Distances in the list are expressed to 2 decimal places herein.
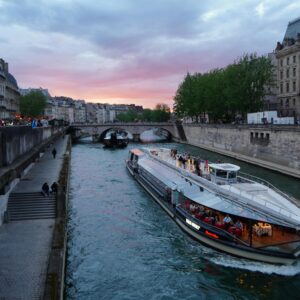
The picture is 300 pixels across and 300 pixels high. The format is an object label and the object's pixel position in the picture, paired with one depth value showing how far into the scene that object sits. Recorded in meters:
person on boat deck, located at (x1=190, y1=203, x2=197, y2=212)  23.29
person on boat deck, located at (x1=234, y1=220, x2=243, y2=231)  19.83
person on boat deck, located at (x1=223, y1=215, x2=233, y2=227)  20.02
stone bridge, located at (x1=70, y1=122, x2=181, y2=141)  103.88
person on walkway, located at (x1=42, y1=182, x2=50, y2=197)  24.62
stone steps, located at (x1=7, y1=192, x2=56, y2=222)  22.17
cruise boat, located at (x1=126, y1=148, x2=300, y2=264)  18.56
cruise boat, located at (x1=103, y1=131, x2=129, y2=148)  83.50
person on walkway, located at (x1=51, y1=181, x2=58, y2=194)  25.11
